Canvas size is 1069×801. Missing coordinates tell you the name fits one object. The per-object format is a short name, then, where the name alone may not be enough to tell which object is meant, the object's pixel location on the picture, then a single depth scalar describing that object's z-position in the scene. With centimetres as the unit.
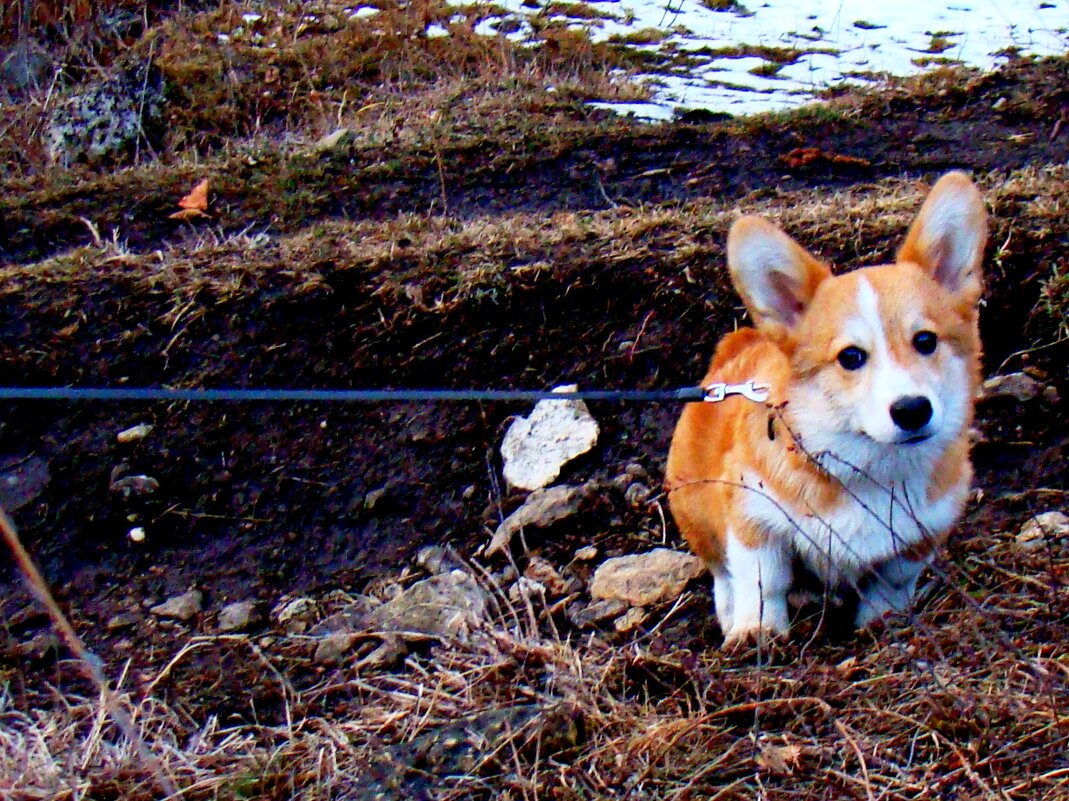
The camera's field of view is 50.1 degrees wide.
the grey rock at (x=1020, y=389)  339
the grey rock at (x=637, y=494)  340
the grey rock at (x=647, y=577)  302
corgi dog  244
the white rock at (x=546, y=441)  351
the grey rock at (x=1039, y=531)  286
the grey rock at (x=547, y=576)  312
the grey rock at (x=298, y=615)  309
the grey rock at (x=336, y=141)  556
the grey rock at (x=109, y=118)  618
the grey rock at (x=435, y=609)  293
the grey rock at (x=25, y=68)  730
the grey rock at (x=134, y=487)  350
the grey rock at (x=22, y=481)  351
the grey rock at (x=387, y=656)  287
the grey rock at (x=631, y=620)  289
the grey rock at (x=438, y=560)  326
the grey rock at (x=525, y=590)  304
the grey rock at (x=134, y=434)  364
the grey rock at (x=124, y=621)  316
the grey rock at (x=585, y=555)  322
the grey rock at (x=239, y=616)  312
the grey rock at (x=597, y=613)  296
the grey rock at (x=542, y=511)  327
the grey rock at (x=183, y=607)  318
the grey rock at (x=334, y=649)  291
